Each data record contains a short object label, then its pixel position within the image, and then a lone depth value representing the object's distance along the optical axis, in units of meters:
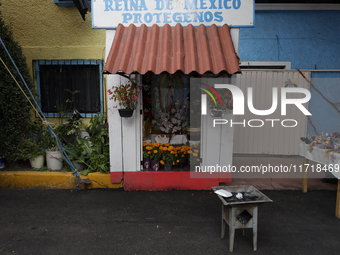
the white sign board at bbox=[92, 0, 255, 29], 4.70
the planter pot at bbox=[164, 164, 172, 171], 5.21
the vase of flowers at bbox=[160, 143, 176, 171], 5.20
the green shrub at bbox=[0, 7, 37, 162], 5.03
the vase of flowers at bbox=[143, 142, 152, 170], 5.24
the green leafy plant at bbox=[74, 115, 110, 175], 5.38
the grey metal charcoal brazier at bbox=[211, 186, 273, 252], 3.02
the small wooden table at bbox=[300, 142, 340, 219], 4.05
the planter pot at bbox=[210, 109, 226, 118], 4.73
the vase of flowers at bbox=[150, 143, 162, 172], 5.21
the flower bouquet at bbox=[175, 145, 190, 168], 5.31
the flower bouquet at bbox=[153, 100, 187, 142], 5.54
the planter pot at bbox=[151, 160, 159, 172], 5.21
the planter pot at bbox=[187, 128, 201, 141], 5.38
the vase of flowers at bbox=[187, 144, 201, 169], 5.24
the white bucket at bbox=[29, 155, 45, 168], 5.50
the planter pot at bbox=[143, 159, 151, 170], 5.28
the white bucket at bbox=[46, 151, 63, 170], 5.45
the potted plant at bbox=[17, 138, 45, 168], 5.41
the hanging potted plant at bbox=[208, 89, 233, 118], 4.73
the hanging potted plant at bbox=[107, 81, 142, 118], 4.62
